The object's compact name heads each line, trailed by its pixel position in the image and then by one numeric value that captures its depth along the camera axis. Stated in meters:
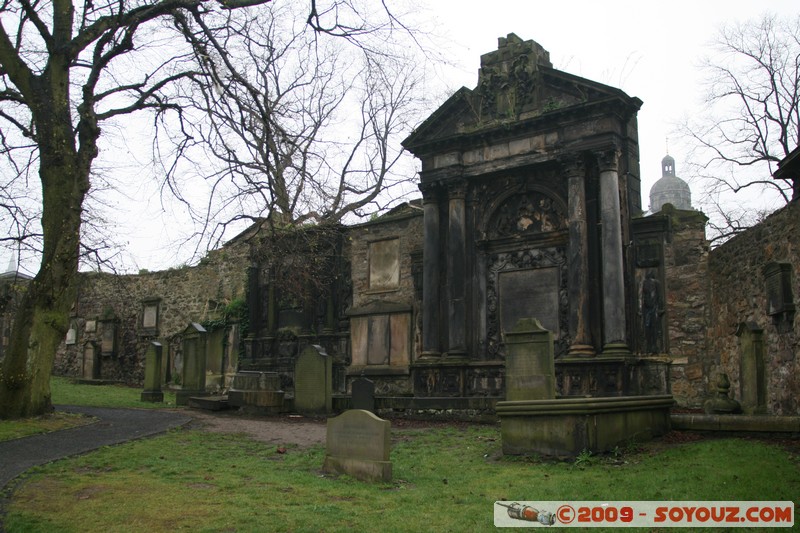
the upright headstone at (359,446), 7.83
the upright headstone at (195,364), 18.80
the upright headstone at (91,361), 27.39
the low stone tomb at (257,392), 15.84
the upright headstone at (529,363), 11.26
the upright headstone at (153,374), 19.08
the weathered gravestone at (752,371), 12.34
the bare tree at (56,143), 12.04
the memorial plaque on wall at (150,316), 27.91
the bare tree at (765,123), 25.91
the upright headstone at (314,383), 15.56
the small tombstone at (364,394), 14.89
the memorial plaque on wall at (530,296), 16.55
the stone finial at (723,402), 11.15
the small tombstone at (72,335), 30.09
